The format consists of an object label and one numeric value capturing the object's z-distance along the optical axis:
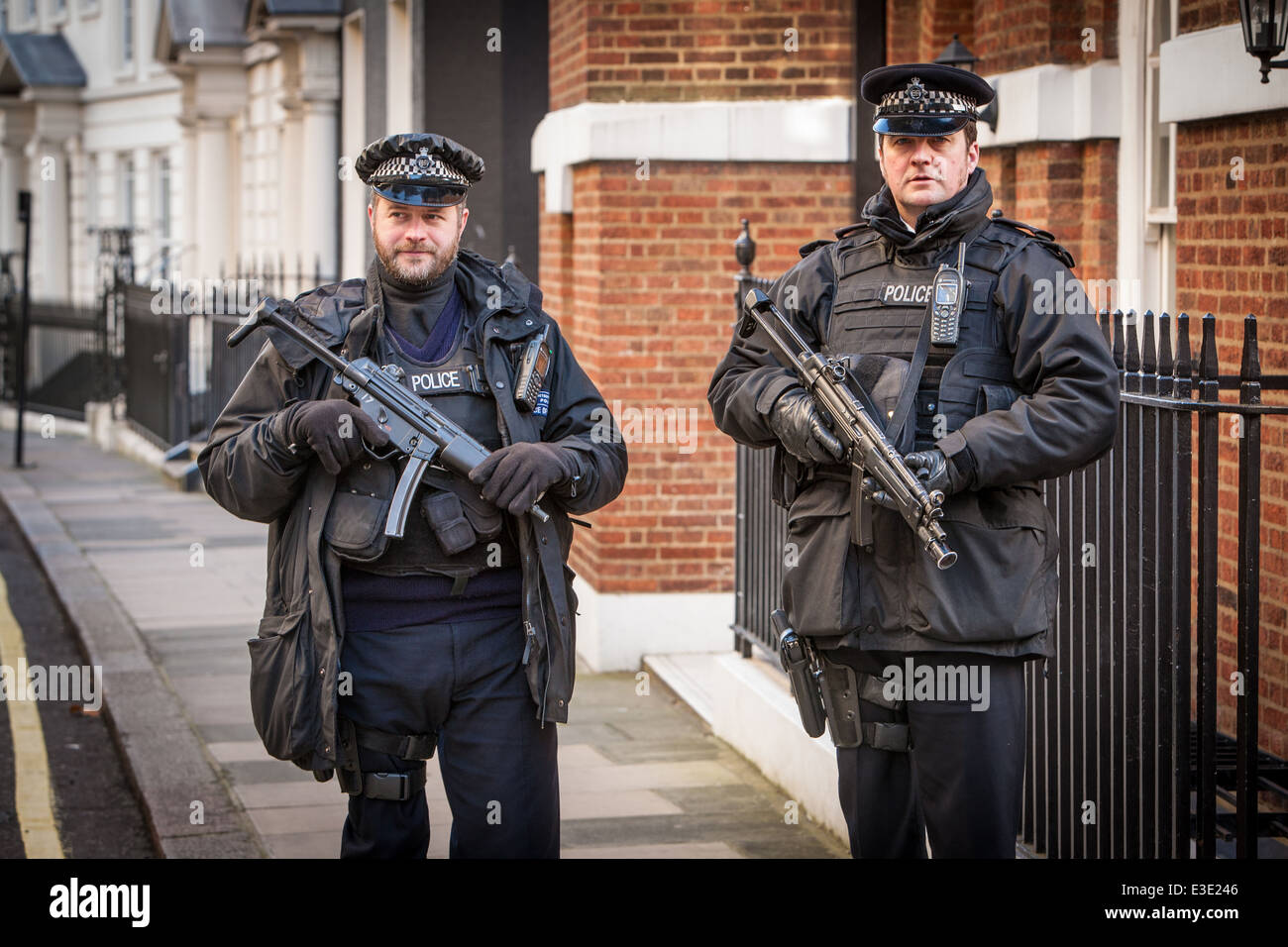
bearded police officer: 4.31
